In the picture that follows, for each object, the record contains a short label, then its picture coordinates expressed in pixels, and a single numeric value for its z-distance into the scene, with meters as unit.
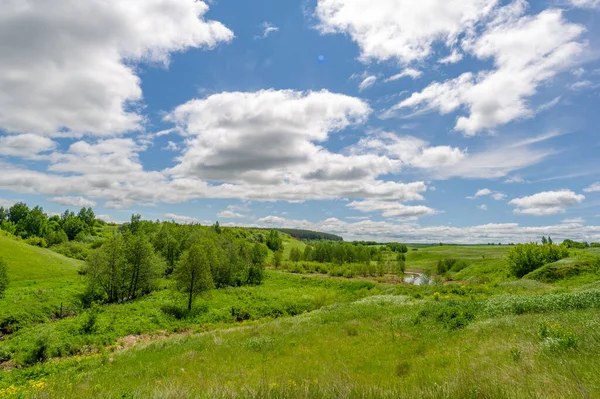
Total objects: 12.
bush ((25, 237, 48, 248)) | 87.91
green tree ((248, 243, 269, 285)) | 75.06
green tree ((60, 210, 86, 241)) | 122.38
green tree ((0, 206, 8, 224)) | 139.50
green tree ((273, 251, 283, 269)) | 115.25
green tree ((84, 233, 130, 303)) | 43.69
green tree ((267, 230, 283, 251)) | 174.76
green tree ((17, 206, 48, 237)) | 116.56
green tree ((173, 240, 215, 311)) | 43.12
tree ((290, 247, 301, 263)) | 129.00
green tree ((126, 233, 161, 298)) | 49.38
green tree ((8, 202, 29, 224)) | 136.75
